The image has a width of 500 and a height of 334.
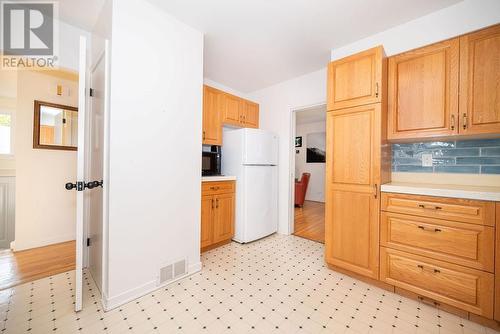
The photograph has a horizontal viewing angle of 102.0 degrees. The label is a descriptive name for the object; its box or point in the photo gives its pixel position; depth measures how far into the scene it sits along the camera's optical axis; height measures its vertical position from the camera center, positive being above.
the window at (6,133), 3.18 +0.47
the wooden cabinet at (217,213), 2.52 -0.63
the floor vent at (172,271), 1.80 -0.98
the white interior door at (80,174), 1.40 -0.07
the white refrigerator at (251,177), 2.85 -0.15
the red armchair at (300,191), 5.29 -0.65
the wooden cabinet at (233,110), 3.14 +0.90
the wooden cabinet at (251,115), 3.48 +0.91
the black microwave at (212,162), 2.85 +0.05
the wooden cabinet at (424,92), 1.67 +0.68
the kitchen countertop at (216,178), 2.48 -0.17
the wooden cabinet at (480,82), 1.51 +0.68
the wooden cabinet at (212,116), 2.89 +0.73
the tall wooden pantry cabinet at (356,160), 1.84 +0.07
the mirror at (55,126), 2.58 +0.49
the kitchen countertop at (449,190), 1.39 -0.16
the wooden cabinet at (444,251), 1.38 -0.63
